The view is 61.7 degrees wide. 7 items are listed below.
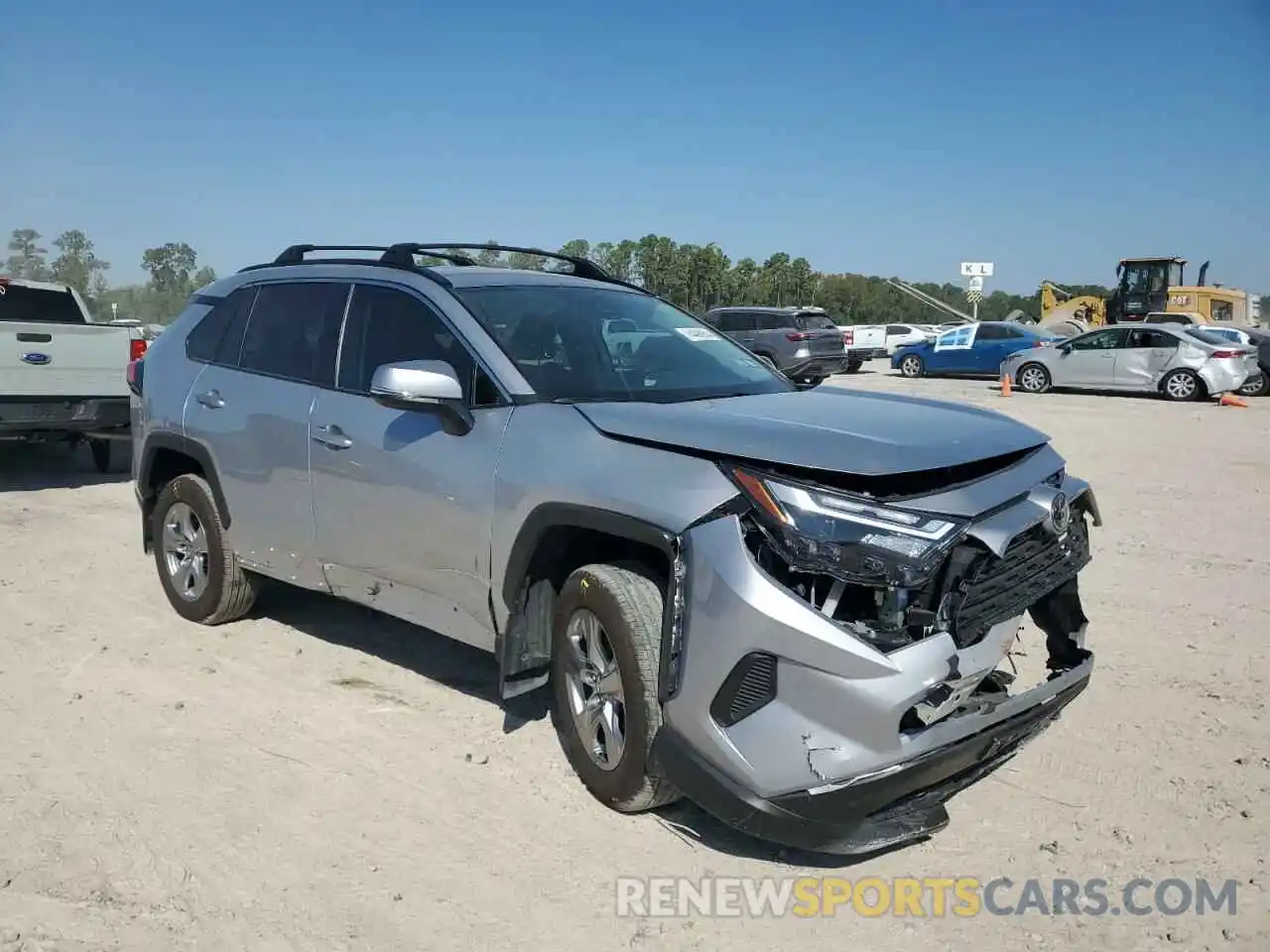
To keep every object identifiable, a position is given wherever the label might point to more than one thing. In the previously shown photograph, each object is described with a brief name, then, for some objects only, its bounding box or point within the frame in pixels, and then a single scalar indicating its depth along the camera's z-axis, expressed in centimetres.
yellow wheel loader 3055
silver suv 293
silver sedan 1898
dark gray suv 2325
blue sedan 2455
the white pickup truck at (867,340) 3074
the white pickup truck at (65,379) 891
